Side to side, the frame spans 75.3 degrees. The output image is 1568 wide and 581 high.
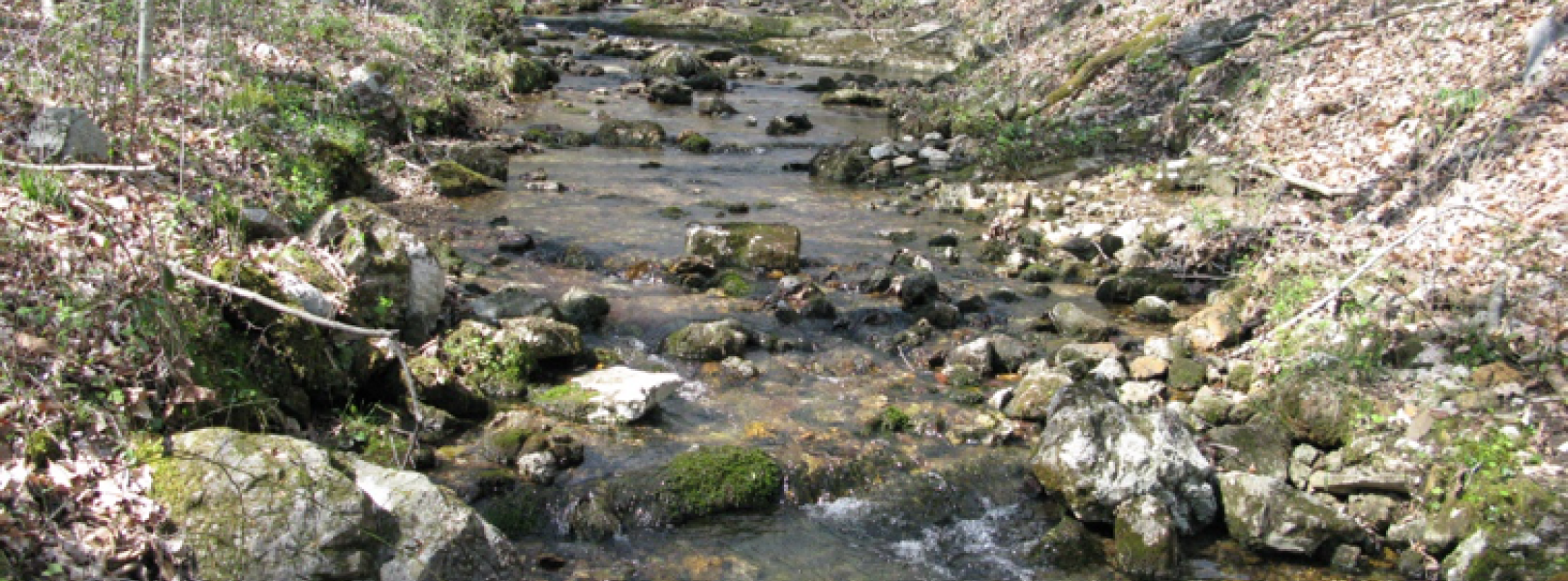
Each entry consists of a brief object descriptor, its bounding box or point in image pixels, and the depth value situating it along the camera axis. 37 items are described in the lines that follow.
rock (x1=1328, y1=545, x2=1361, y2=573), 5.61
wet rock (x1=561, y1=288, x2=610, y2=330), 8.45
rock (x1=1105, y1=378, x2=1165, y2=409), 7.32
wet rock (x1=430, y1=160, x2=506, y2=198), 12.00
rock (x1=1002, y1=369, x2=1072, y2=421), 7.12
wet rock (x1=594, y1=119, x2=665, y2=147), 15.66
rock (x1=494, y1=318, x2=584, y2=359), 7.42
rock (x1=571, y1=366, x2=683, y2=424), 6.79
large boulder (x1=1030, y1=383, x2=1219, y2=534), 5.94
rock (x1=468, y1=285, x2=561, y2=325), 8.02
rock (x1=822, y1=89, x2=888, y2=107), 20.11
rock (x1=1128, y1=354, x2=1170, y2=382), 7.78
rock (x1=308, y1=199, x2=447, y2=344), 6.75
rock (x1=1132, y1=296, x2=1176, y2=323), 9.28
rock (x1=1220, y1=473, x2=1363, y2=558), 5.69
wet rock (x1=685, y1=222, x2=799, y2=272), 10.23
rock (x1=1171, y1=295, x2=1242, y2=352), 8.18
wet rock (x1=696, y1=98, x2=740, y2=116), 18.47
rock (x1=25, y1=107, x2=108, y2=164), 5.82
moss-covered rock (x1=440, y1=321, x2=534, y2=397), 7.10
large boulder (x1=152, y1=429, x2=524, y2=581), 4.16
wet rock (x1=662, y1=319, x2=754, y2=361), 7.99
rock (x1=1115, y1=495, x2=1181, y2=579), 5.51
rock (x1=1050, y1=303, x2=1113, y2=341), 8.70
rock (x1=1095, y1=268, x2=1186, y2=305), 9.63
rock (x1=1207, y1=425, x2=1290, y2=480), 6.40
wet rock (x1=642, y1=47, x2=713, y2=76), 21.33
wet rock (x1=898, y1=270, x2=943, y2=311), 9.28
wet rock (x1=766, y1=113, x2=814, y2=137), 17.17
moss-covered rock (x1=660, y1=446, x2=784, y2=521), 5.87
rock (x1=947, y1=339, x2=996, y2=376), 8.01
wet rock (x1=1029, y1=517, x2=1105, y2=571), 5.58
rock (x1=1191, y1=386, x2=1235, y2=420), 7.06
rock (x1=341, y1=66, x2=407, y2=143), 12.66
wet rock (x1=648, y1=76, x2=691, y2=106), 19.22
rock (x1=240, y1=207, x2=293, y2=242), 6.60
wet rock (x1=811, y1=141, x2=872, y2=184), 14.30
